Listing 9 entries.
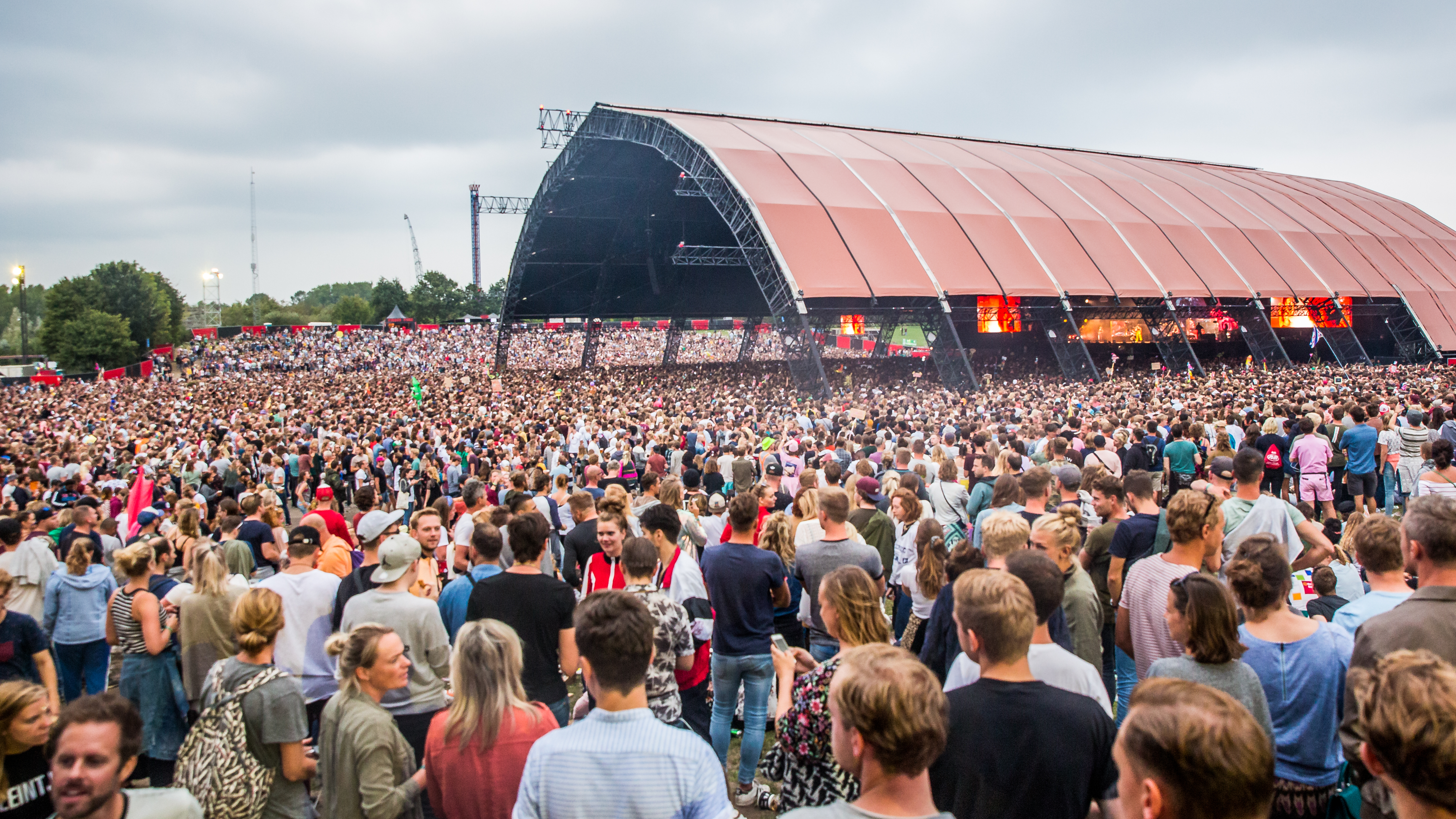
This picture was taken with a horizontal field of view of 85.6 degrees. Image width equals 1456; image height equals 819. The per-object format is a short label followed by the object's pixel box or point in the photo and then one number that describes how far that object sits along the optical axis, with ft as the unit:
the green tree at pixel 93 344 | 219.61
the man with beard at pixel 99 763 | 7.98
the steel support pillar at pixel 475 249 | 358.02
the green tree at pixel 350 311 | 371.15
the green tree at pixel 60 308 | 228.84
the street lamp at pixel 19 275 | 130.41
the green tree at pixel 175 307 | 290.76
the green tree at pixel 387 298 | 341.41
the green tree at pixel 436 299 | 339.57
